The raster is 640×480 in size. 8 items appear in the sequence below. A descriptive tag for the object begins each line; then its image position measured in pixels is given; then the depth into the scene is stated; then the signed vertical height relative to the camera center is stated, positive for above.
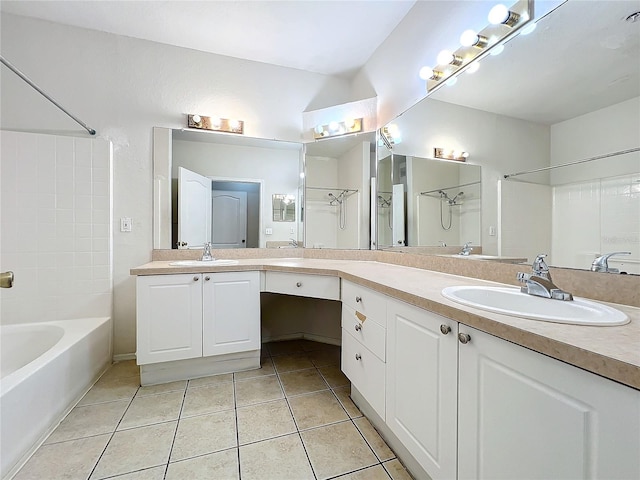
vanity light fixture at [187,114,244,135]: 2.33 +0.99
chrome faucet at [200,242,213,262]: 2.26 -0.14
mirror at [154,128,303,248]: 2.29 +0.48
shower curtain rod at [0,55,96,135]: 1.49 +0.85
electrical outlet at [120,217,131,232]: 2.21 +0.11
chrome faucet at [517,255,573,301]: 0.95 -0.15
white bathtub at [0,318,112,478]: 1.17 -0.75
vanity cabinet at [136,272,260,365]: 1.81 -0.53
